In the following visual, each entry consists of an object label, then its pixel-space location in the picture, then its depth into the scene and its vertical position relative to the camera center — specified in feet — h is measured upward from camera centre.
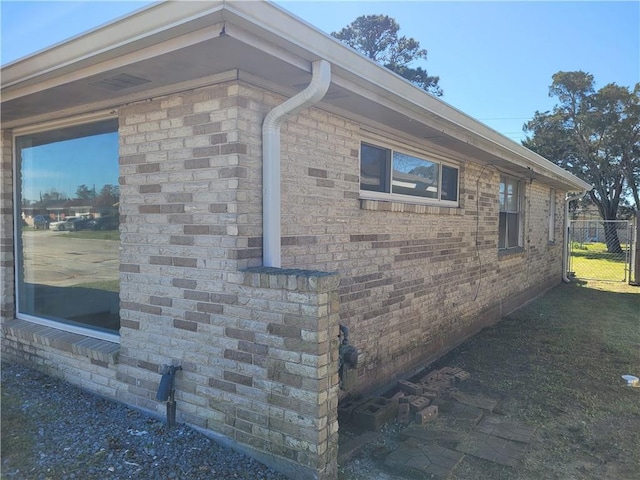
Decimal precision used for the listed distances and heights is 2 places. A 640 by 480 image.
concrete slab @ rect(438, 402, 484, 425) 13.53 -5.82
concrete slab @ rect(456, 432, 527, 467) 11.22 -5.81
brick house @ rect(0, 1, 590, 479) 9.23 +0.02
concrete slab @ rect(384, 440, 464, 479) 10.53 -5.76
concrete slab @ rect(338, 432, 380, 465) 10.94 -5.66
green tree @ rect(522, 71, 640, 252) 83.10 +16.72
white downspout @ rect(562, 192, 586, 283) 45.27 -1.45
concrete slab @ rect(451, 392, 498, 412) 14.46 -5.82
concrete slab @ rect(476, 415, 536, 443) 12.37 -5.82
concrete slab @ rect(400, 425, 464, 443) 12.20 -5.82
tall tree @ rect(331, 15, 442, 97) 78.43 +30.94
